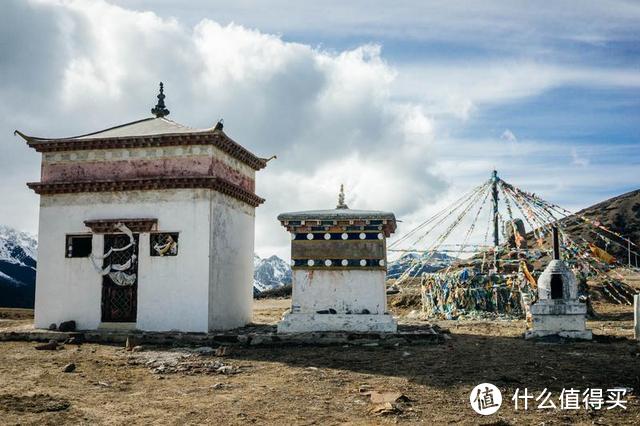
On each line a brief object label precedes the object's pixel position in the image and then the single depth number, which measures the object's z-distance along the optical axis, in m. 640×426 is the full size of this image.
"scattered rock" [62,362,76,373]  11.45
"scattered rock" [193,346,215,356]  13.53
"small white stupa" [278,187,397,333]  15.30
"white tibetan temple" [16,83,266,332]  16.39
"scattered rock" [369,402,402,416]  8.28
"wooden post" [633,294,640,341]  14.72
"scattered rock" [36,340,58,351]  14.28
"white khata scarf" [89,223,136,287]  16.75
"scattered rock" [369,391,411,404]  8.90
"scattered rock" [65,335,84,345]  15.22
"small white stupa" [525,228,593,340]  15.38
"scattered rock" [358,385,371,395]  9.58
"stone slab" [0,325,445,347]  14.34
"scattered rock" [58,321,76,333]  16.72
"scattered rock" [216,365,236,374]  11.49
